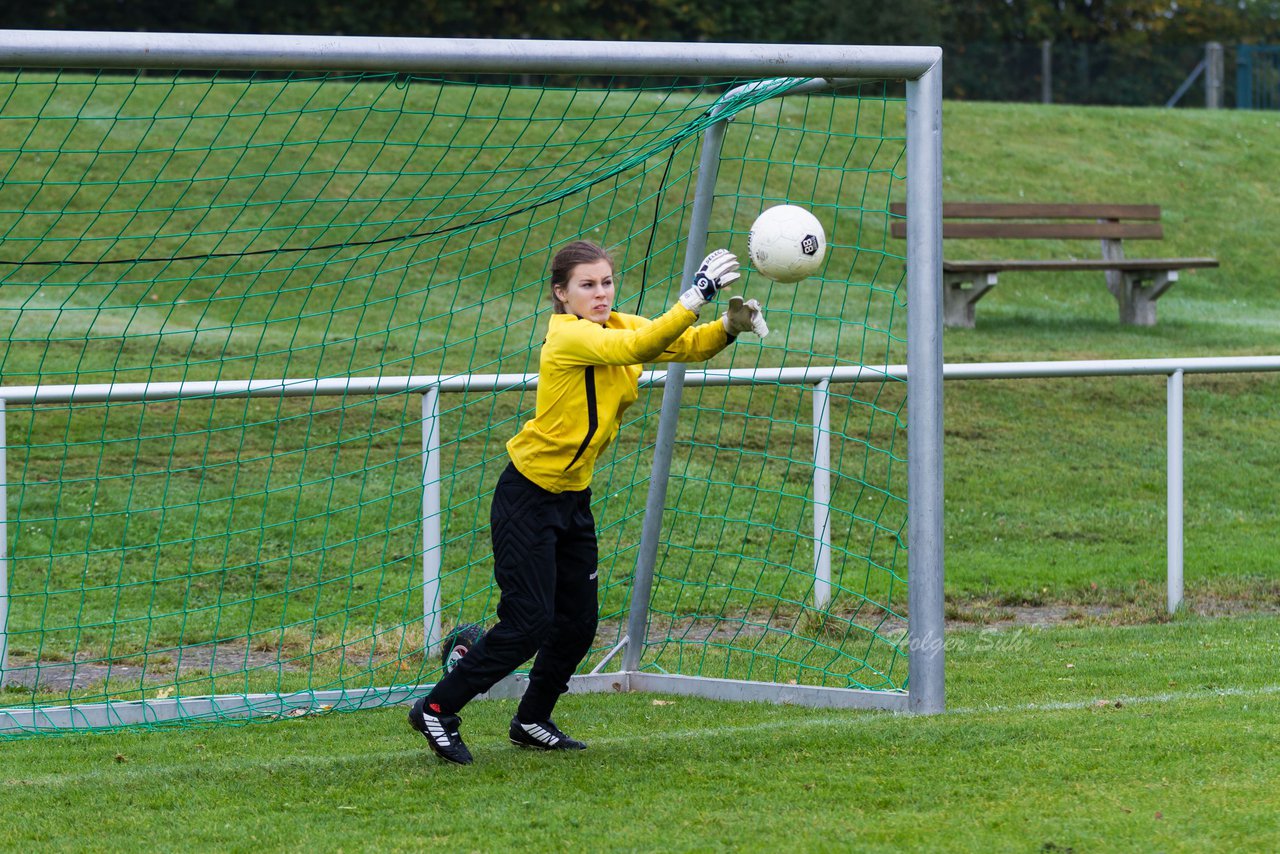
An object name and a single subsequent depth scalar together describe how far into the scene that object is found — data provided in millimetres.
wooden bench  27984
